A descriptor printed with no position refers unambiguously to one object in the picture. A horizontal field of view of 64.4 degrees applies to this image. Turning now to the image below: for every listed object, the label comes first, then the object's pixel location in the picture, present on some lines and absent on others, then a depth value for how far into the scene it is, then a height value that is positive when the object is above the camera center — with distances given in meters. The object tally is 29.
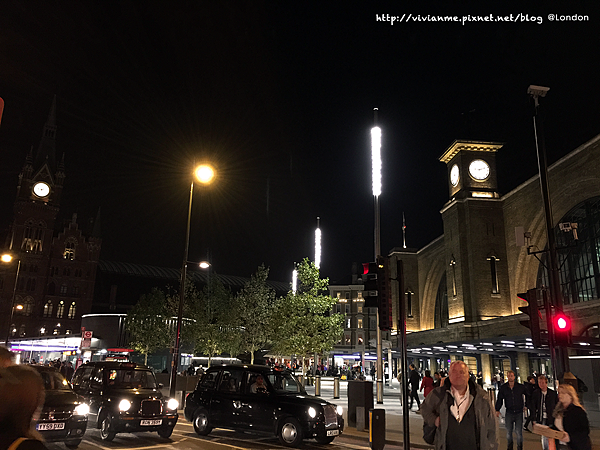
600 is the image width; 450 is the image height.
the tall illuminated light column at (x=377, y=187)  22.66 +8.94
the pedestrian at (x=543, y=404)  10.03 -0.98
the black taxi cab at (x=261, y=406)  12.03 -1.41
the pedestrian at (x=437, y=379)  16.98 -0.82
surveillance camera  12.99 +7.11
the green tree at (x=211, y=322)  43.50 +2.53
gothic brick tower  80.12 +14.87
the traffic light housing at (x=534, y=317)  11.42 +0.96
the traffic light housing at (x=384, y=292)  10.65 +1.37
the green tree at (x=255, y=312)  39.41 +3.23
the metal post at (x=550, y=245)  10.96 +2.73
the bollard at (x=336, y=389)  25.75 -1.85
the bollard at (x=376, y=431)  10.77 -1.67
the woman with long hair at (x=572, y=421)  6.16 -0.78
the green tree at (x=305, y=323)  31.83 +1.94
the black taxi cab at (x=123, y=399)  11.81 -1.25
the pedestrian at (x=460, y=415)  4.81 -0.58
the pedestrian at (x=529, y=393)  12.19 -0.91
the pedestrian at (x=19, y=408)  2.60 -0.34
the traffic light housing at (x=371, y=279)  10.91 +1.69
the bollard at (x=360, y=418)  14.77 -1.92
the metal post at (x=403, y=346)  9.03 +0.17
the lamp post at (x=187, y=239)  18.09 +4.75
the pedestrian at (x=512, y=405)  11.23 -1.10
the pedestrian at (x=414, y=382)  20.67 -1.12
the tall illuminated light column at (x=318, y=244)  62.56 +13.92
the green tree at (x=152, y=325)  50.88 +2.53
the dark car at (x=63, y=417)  10.03 -1.47
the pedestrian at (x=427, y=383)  18.50 -1.03
